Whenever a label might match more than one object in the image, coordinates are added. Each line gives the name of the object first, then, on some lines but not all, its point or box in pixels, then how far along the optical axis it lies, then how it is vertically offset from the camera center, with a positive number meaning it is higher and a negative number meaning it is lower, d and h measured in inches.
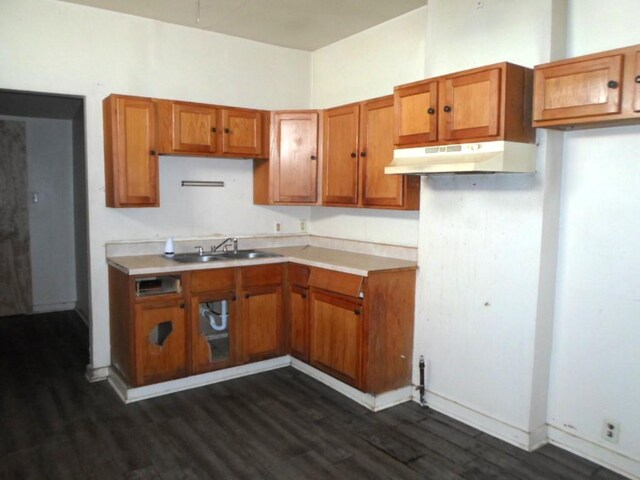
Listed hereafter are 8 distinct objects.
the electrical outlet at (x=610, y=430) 100.3 -46.8
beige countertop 131.3 -19.4
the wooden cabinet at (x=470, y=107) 100.1 +19.1
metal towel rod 162.6 +3.4
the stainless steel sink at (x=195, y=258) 148.7 -19.8
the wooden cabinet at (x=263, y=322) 130.1 -35.9
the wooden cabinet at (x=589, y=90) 85.2 +19.3
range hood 98.5 +7.9
